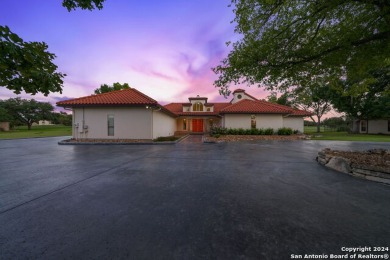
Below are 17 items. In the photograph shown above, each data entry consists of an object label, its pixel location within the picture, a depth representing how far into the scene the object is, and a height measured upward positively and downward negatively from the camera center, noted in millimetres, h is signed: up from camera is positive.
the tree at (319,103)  31605 +6028
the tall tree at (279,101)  41156 +7581
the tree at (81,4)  3170 +2583
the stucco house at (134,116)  14398 +1390
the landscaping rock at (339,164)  5152 -1206
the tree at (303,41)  5598 +3352
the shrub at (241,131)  18686 -288
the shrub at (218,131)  18334 -234
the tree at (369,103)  25512 +4680
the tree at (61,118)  52844 +3582
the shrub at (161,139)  14359 -978
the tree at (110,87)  30469 +8509
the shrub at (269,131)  18766 -276
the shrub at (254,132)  18656 -340
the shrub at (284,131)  18781 -209
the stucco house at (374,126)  27812 +664
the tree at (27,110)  46288 +5679
